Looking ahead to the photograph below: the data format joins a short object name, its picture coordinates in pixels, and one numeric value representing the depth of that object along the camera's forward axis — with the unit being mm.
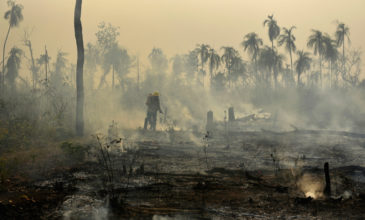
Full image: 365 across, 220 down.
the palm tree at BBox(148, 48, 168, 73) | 83688
